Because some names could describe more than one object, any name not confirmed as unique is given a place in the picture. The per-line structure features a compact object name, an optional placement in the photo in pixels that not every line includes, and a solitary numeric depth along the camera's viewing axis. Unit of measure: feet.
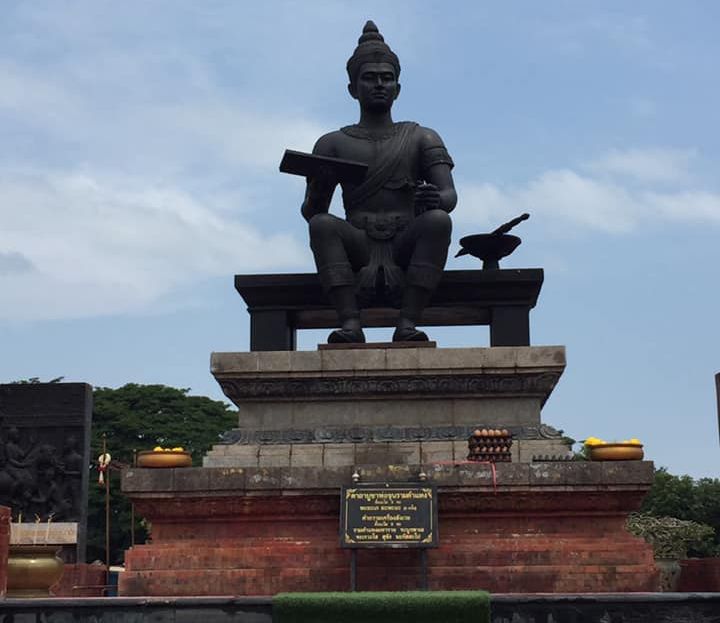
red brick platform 33.99
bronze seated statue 42.52
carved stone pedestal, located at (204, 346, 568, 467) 39.96
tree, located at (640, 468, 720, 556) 126.11
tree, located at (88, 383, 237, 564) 118.93
